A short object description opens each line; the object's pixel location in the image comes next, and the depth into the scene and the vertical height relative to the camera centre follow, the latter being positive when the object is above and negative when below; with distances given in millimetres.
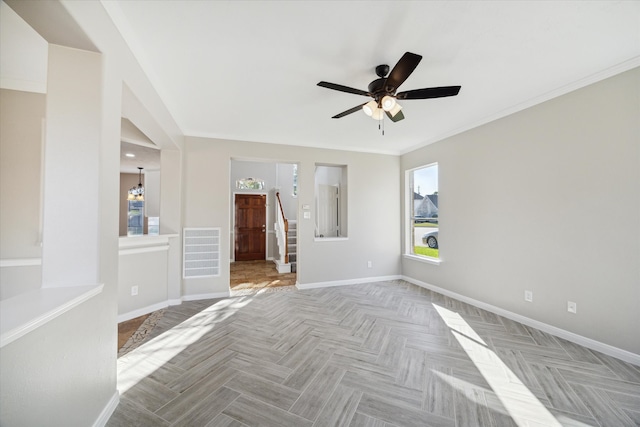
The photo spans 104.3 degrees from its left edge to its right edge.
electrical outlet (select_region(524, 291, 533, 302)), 3041 -979
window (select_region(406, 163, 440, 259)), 4605 +92
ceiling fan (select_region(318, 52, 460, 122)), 2082 +1142
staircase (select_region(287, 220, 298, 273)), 6378 -781
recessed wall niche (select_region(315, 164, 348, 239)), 5266 +188
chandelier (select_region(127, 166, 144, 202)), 7574 +719
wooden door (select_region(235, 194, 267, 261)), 7805 -321
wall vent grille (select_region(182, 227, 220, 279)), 4035 -591
